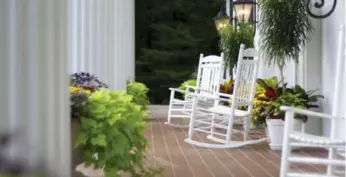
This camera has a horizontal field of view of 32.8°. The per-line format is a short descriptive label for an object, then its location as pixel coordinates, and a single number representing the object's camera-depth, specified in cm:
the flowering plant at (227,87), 782
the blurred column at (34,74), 199
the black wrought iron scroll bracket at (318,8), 563
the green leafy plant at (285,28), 579
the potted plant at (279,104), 552
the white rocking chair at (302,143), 299
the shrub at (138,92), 909
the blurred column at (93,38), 455
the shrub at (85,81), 380
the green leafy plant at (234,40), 884
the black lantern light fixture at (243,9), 836
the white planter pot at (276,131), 562
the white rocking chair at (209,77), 686
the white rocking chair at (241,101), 589
